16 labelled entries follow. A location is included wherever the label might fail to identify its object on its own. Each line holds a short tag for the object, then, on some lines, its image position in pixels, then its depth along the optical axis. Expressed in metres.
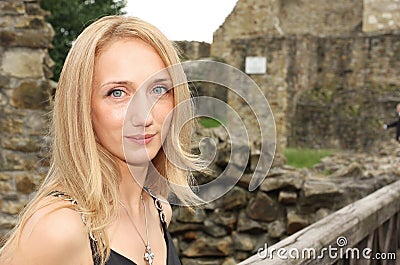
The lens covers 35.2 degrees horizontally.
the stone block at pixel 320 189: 4.56
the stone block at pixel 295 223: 4.56
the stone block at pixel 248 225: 4.66
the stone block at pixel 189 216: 4.77
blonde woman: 1.08
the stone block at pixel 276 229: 4.61
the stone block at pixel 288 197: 4.61
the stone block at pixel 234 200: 4.69
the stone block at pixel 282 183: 4.61
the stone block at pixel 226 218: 4.73
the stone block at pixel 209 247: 4.75
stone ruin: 3.89
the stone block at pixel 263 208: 4.65
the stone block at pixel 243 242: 4.70
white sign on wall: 11.42
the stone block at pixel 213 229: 4.76
